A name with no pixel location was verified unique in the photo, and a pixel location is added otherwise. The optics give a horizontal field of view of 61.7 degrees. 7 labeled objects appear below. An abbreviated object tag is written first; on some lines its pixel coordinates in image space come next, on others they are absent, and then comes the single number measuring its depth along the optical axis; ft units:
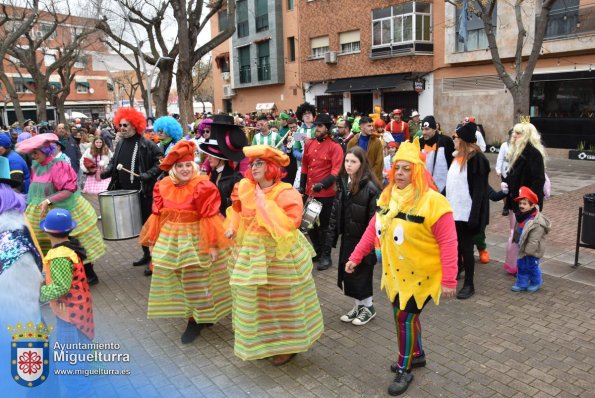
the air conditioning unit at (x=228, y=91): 134.41
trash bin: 19.92
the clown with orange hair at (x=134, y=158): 21.89
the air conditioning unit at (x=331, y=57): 95.25
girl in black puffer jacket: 15.43
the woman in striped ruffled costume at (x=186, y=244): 14.76
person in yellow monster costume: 11.39
